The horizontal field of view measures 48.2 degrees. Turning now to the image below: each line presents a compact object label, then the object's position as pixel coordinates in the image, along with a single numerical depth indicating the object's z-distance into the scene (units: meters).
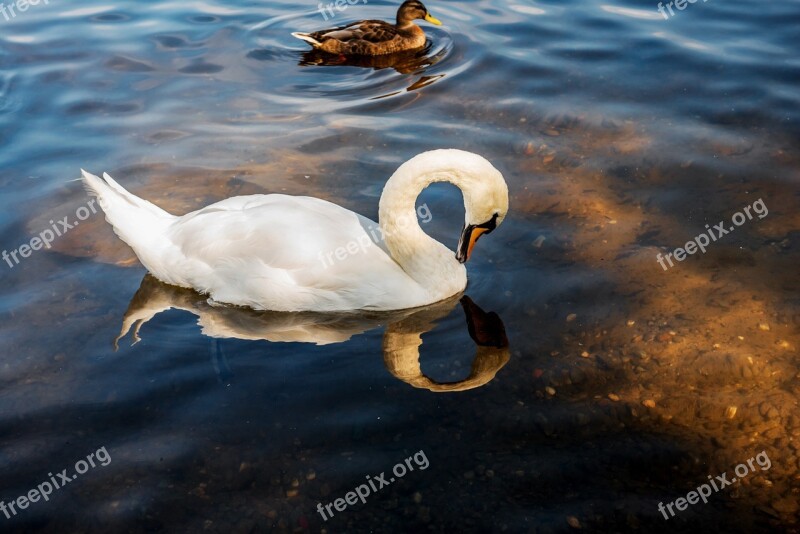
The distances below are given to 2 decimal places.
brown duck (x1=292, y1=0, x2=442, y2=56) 10.64
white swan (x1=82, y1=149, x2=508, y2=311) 5.68
